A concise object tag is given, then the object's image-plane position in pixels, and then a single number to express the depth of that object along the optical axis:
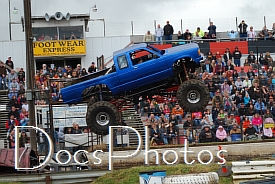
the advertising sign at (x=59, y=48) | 36.56
